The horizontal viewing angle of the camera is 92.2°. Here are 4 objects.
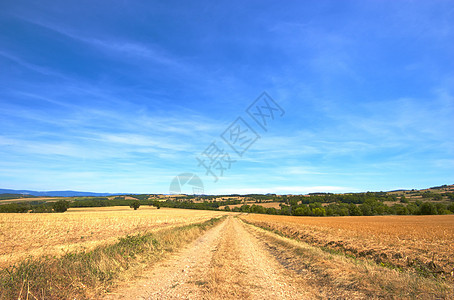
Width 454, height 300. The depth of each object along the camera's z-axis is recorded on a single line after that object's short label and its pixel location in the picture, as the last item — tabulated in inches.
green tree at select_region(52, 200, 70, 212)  3772.1
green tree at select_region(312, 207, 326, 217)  4620.1
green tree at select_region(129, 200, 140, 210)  4837.1
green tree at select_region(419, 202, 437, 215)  3444.9
